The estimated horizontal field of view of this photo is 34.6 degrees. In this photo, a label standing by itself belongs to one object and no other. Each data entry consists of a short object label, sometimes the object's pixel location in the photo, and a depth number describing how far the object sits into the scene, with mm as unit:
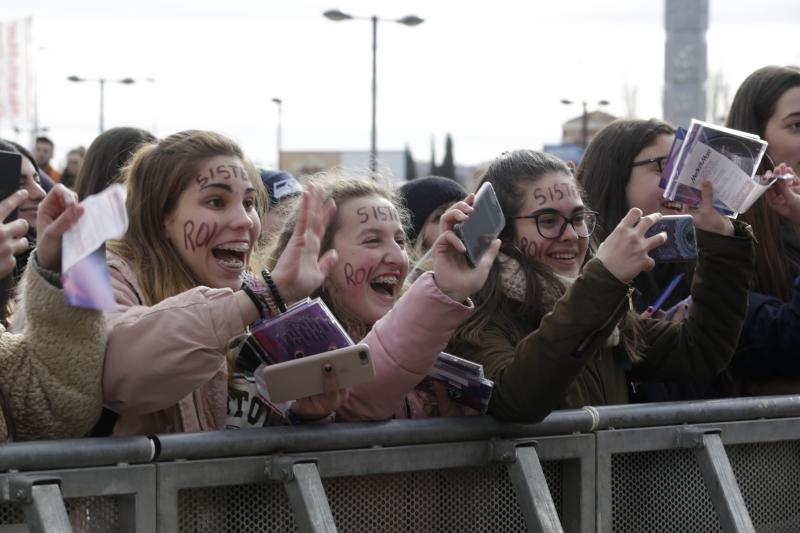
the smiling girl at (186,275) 2828
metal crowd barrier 2674
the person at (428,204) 6160
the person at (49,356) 2717
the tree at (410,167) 70875
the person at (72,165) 13800
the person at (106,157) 5355
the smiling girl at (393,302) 3141
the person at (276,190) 5383
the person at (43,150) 14695
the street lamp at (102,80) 45531
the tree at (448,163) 61881
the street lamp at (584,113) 41669
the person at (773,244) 4188
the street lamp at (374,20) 27422
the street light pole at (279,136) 59206
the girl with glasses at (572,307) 3252
